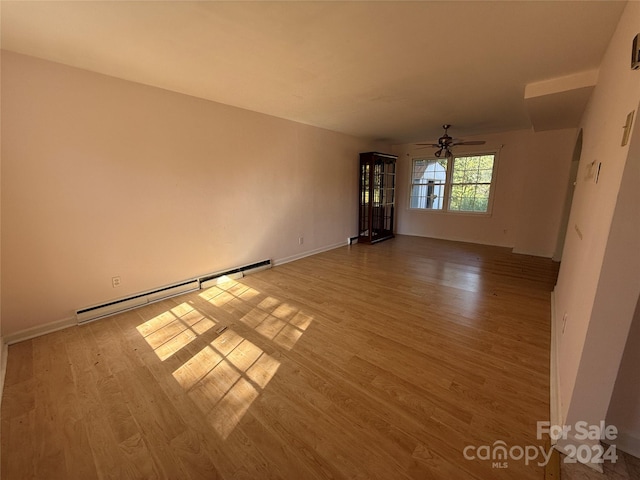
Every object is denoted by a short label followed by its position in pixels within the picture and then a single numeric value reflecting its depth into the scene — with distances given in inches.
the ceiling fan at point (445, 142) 174.6
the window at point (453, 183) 230.7
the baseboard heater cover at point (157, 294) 102.0
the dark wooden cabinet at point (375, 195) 227.3
